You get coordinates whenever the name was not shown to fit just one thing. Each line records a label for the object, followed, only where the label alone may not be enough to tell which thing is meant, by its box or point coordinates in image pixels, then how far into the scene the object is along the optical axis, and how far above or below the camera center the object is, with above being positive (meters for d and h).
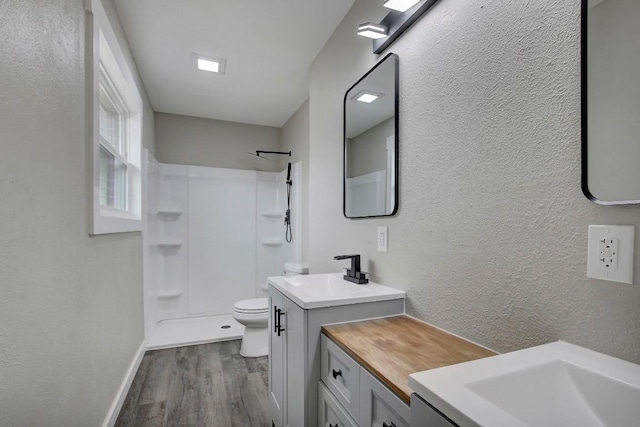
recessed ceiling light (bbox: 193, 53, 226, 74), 2.55 +1.28
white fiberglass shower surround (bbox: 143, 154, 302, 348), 3.58 -0.36
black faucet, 1.63 -0.33
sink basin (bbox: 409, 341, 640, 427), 0.59 -0.35
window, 1.47 +0.58
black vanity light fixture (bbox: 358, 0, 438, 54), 1.31 +0.90
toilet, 2.67 -1.00
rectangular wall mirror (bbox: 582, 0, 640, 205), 0.67 +0.26
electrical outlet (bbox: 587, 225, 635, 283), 0.67 -0.09
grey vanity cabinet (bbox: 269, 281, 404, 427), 1.23 -0.58
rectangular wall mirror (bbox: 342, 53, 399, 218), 1.52 +0.39
